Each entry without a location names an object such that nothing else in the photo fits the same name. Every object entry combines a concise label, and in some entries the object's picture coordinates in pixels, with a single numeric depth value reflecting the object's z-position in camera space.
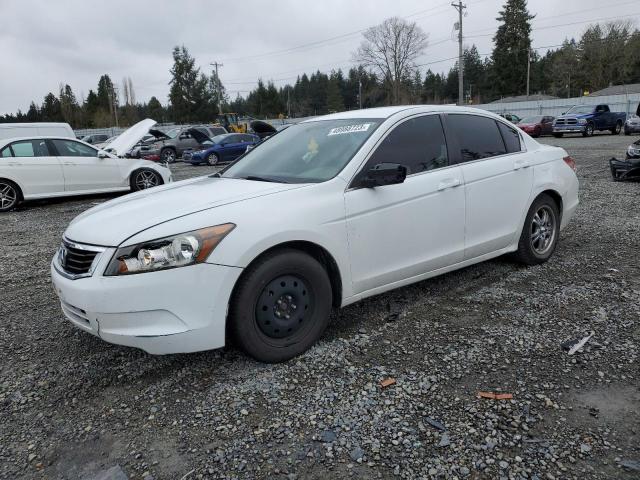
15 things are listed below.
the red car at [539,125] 30.70
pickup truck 27.72
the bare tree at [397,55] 68.50
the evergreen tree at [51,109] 75.25
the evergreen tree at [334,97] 95.12
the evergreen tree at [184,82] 74.56
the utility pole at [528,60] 68.50
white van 15.78
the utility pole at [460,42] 40.72
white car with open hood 10.62
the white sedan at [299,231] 2.87
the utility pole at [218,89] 70.11
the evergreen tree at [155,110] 92.78
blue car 21.41
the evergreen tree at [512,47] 73.00
